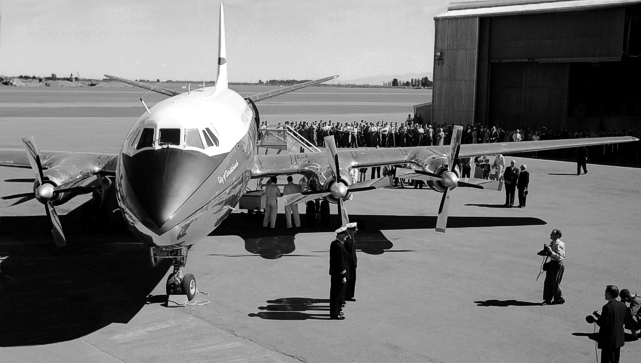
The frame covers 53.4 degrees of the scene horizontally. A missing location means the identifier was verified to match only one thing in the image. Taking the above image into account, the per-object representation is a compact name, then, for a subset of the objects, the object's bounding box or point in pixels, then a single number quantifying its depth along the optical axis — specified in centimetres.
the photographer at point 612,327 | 991
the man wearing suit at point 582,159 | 3336
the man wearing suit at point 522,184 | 2414
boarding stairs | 3394
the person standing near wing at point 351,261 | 1341
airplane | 1262
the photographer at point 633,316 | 1165
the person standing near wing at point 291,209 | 2066
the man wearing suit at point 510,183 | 2473
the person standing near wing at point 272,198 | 2069
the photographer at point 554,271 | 1359
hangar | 4344
